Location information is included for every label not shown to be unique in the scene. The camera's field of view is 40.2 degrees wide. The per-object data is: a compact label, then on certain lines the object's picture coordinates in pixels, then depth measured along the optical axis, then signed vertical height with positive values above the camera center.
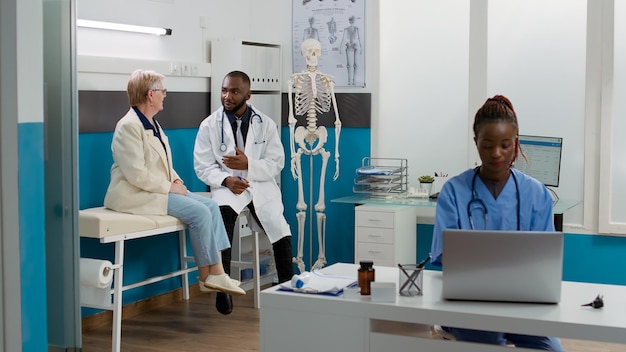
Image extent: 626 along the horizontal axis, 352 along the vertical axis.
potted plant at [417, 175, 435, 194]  5.75 -0.29
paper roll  4.21 -0.68
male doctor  5.35 -0.17
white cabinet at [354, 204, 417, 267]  5.38 -0.60
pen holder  2.75 -0.46
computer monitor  5.46 -0.12
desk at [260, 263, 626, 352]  2.46 -0.54
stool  5.45 -0.76
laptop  2.52 -0.37
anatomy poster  6.07 +0.75
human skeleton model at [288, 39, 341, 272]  5.71 +0.09
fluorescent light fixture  4.74 +0.64
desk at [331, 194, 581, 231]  5.16 -0.41
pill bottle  2.77 -0.45
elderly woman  4.64 -0.27
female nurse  2.93 -0.19
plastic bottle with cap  2.85 -0.48
